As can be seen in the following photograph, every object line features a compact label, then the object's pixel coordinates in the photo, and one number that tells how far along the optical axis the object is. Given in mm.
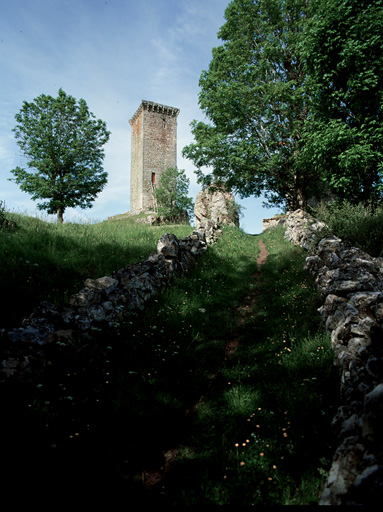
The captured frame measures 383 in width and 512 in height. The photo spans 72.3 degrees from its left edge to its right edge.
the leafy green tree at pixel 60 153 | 26703
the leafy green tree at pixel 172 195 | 47281
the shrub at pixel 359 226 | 9273
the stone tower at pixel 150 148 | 56750
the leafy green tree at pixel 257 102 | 19016
